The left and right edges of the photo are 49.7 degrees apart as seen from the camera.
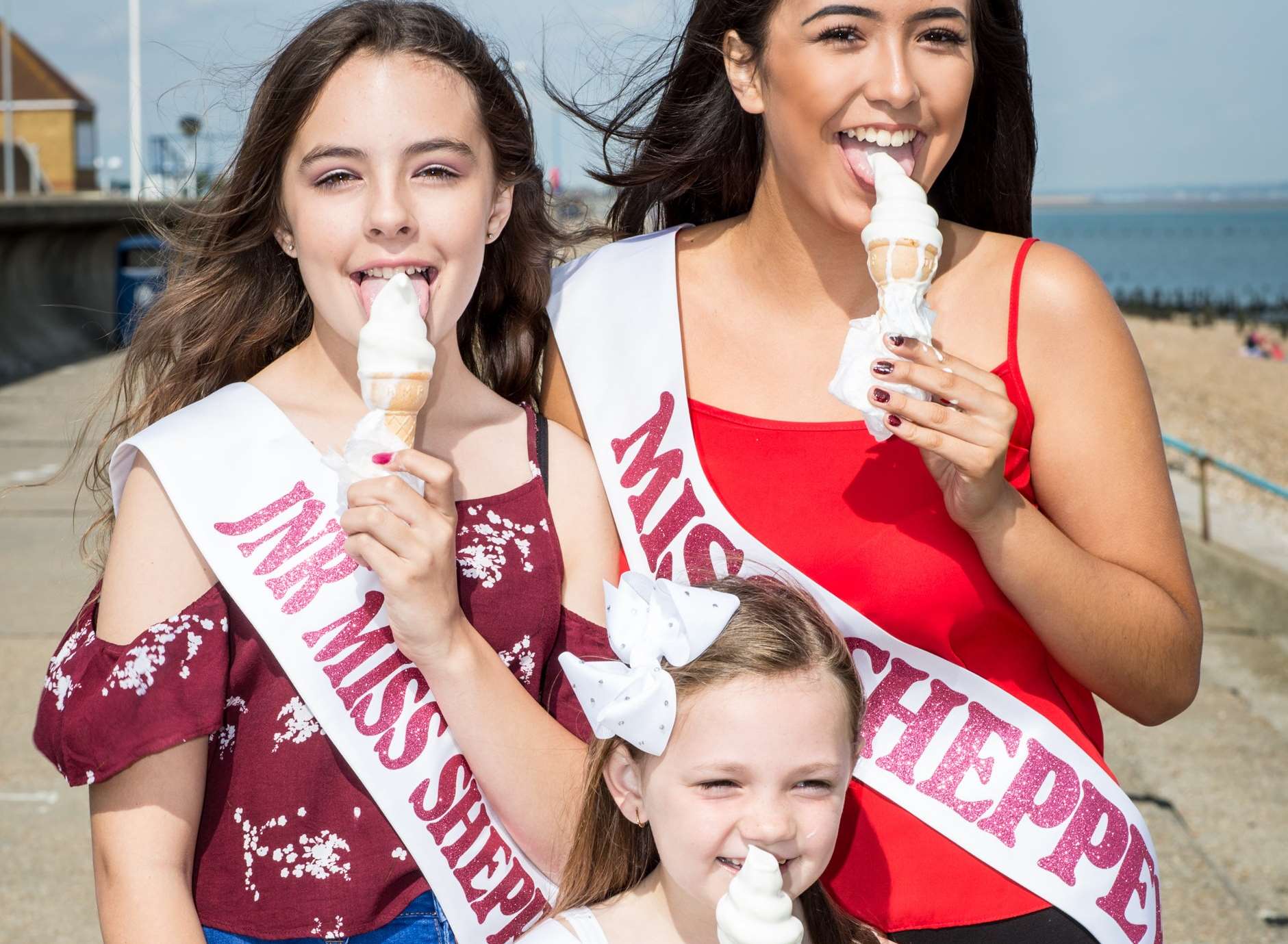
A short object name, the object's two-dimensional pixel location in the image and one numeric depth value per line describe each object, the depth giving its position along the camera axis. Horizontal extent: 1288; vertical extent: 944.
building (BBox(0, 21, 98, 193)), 56.28
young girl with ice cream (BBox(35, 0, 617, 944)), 2.11
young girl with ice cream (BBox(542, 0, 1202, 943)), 2.27
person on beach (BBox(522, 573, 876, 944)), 2.10
